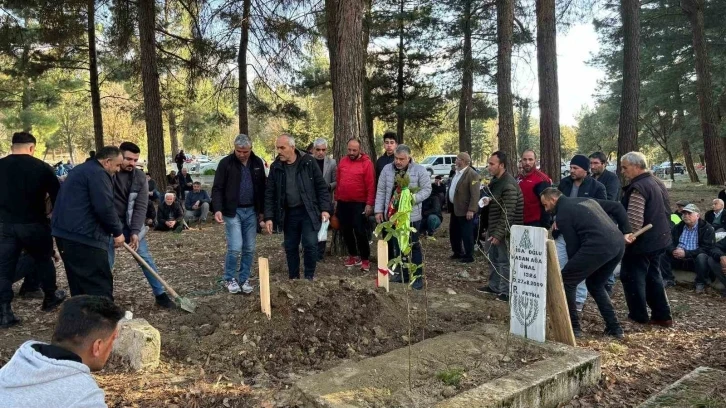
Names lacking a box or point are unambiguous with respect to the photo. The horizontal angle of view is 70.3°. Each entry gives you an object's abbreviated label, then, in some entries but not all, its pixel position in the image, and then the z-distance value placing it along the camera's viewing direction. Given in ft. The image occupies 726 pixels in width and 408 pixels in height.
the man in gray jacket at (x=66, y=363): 5.72
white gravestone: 12.94
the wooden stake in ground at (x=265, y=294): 13.85
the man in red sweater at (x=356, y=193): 21.09
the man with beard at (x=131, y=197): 15.81
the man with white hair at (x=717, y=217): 24.23
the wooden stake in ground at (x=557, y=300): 12.94
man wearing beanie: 17.70
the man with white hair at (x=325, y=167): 23.41
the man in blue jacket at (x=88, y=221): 13.83
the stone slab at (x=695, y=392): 10.56
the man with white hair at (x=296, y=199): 17.78
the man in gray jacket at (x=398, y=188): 18.97
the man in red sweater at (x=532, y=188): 19.69
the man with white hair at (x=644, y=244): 15.80
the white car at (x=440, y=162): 100.63
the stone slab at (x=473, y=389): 9.78
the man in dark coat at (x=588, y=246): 13.98
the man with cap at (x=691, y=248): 21.30
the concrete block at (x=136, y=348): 11.93
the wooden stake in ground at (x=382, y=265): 16.22
